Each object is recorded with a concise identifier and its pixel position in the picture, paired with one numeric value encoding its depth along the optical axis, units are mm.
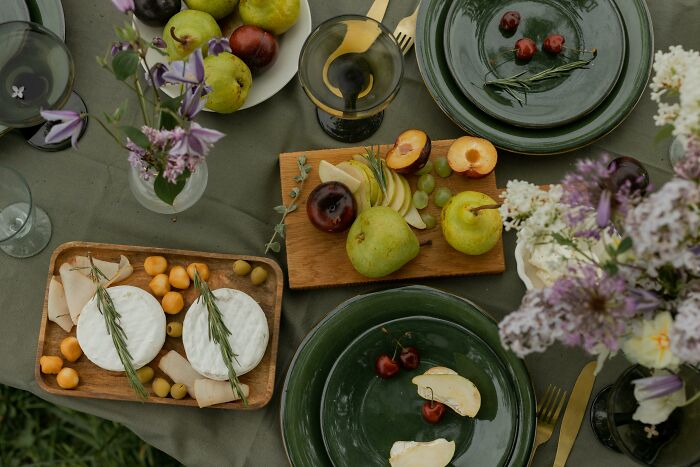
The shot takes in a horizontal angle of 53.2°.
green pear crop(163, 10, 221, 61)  1039
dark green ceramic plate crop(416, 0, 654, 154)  1121
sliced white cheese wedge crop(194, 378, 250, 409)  1086
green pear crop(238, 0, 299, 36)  1083
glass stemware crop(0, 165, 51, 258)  1133
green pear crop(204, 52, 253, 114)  1032
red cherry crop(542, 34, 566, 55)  1135
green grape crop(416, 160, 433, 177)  1160
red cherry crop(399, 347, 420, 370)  1098
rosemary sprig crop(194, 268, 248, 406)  1043
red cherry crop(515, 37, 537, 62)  1138
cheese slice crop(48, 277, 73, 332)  1119
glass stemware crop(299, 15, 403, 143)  1091
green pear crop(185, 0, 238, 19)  1077
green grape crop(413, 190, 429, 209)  1149
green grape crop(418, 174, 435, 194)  1152
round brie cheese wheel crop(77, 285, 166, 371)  1090
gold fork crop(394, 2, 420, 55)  1173
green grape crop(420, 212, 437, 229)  1148
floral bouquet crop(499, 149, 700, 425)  598
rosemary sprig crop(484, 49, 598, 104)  1133
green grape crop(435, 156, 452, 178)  1154
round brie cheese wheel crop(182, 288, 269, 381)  1088
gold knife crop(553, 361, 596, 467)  1120
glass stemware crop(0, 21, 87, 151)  1043
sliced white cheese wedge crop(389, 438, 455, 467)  1075
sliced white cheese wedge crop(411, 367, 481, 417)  1078
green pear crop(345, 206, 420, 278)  1058
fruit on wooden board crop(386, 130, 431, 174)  1110
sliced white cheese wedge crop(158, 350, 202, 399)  1110
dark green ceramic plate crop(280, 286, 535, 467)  1069
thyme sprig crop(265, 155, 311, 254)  1146
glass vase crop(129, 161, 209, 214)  1098
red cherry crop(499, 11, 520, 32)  1141
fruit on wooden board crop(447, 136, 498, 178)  1121
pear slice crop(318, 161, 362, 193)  1111
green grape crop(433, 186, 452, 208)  1147
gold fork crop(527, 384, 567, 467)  1108
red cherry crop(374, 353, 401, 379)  1096
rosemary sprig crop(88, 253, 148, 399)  1046
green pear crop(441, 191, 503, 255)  1078
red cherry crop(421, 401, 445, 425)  1088
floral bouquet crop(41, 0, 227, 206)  791
